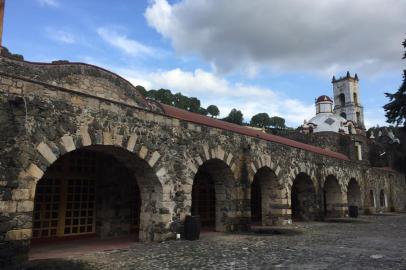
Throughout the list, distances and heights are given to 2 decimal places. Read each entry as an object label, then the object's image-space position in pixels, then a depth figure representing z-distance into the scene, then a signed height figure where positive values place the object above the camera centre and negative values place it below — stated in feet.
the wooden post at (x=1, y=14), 22.79 +11.93
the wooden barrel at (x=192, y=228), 29.37 -2.46
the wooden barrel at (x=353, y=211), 61.00 -2.18
